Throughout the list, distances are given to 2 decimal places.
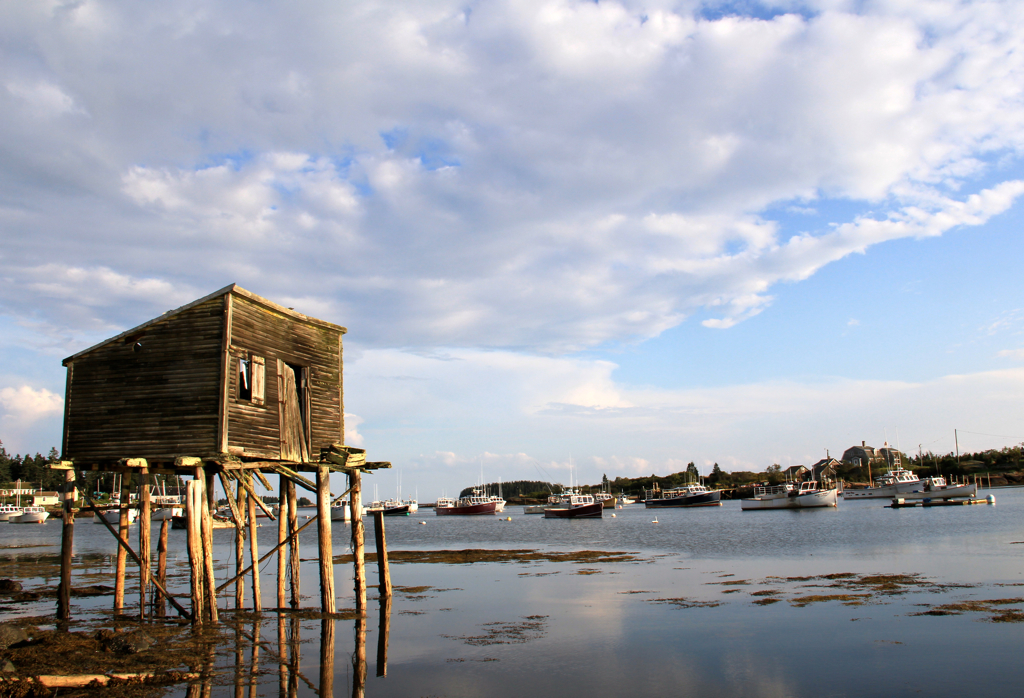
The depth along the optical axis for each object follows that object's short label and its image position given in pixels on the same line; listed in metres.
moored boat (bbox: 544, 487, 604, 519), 111.00
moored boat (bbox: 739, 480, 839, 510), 110.75
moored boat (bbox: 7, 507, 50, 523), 111.38
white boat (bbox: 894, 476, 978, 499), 105.31
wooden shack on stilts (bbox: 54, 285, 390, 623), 18.09
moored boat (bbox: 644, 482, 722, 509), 139.50
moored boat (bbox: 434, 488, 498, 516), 136.50
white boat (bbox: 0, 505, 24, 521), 118.61
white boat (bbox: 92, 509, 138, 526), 113.24
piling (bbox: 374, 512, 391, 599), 26.47
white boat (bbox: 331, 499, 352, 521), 112.19
